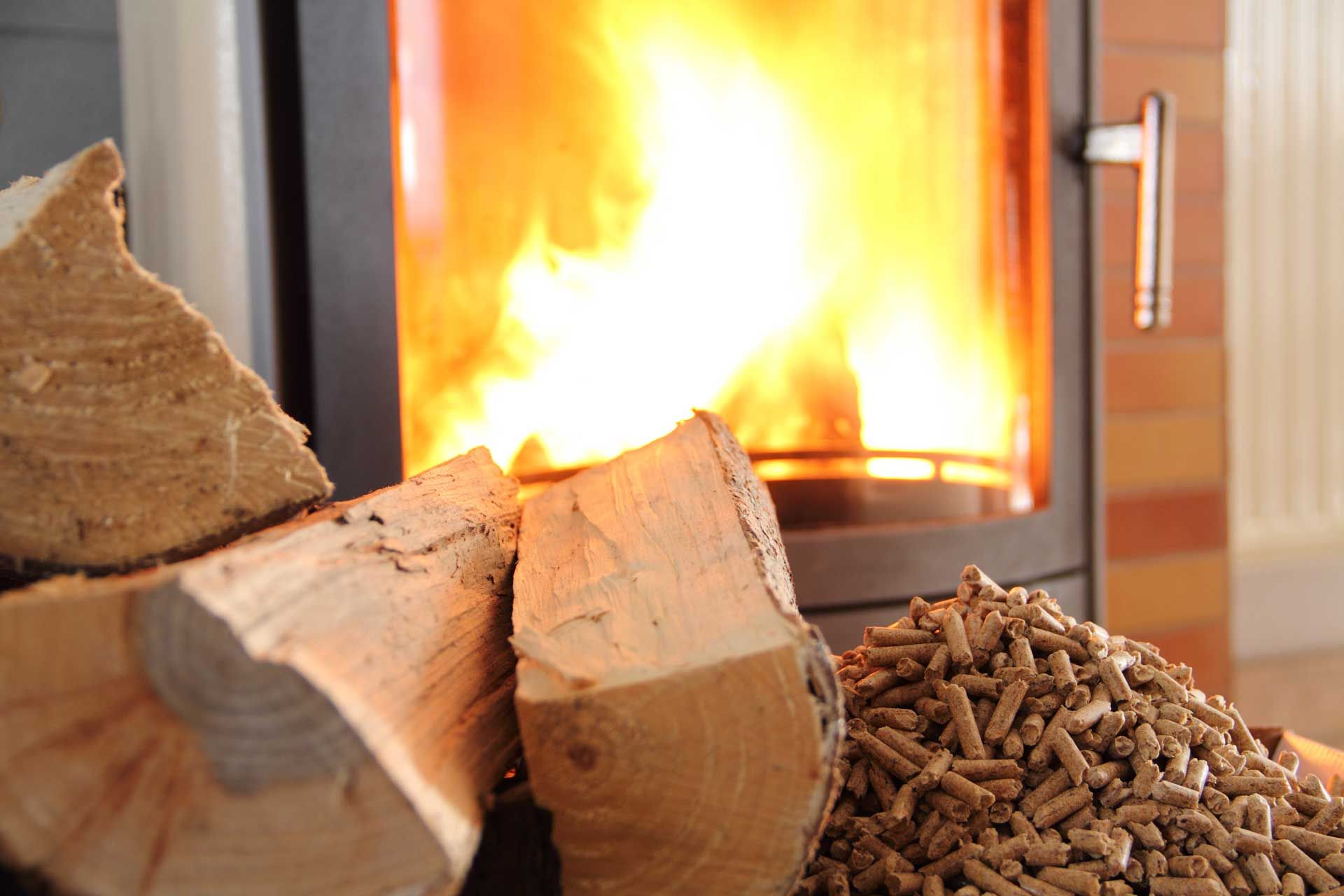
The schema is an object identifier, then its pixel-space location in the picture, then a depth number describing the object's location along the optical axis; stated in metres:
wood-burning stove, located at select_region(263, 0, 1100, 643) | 1.17
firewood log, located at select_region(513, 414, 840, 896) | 0.60
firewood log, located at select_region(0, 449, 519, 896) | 0.48
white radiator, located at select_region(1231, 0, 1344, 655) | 2.27
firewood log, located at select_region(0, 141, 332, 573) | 0.63
